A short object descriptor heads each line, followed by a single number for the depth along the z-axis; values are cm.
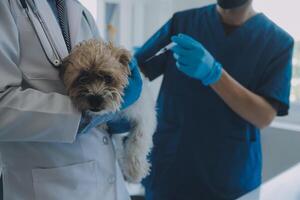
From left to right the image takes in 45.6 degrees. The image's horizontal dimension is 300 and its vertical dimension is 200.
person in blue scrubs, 141
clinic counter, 113
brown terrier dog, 92
